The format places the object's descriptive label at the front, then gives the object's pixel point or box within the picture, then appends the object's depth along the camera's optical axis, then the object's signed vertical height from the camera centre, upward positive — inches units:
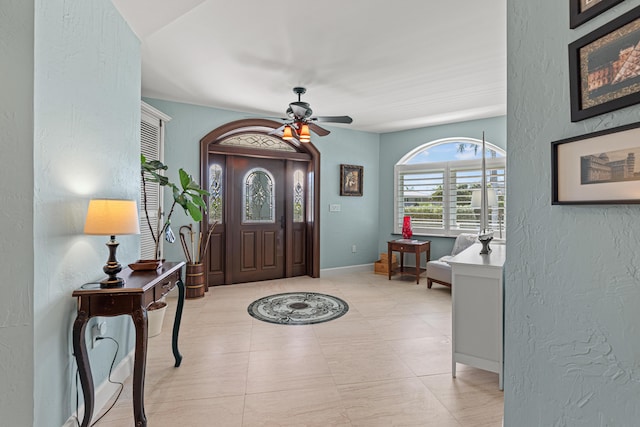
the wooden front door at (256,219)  194.5 -2.9
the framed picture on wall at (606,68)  30.1 +15.2
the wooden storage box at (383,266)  219.4 -36.7
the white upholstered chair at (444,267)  172.8 -29.5
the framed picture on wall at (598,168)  30.7 +5.0
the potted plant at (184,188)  115.8 +10.5
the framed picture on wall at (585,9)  32.9 +22.4
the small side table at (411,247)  196.4 -21.2
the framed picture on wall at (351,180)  222.4 +24.8
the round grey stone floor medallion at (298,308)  136.0 -44.9
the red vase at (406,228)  211.3 -9.4
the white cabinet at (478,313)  83.0 -26.9
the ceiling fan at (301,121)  139.6 +43.1
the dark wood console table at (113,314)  64.9 -21.7
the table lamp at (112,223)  64.3 -1.8
